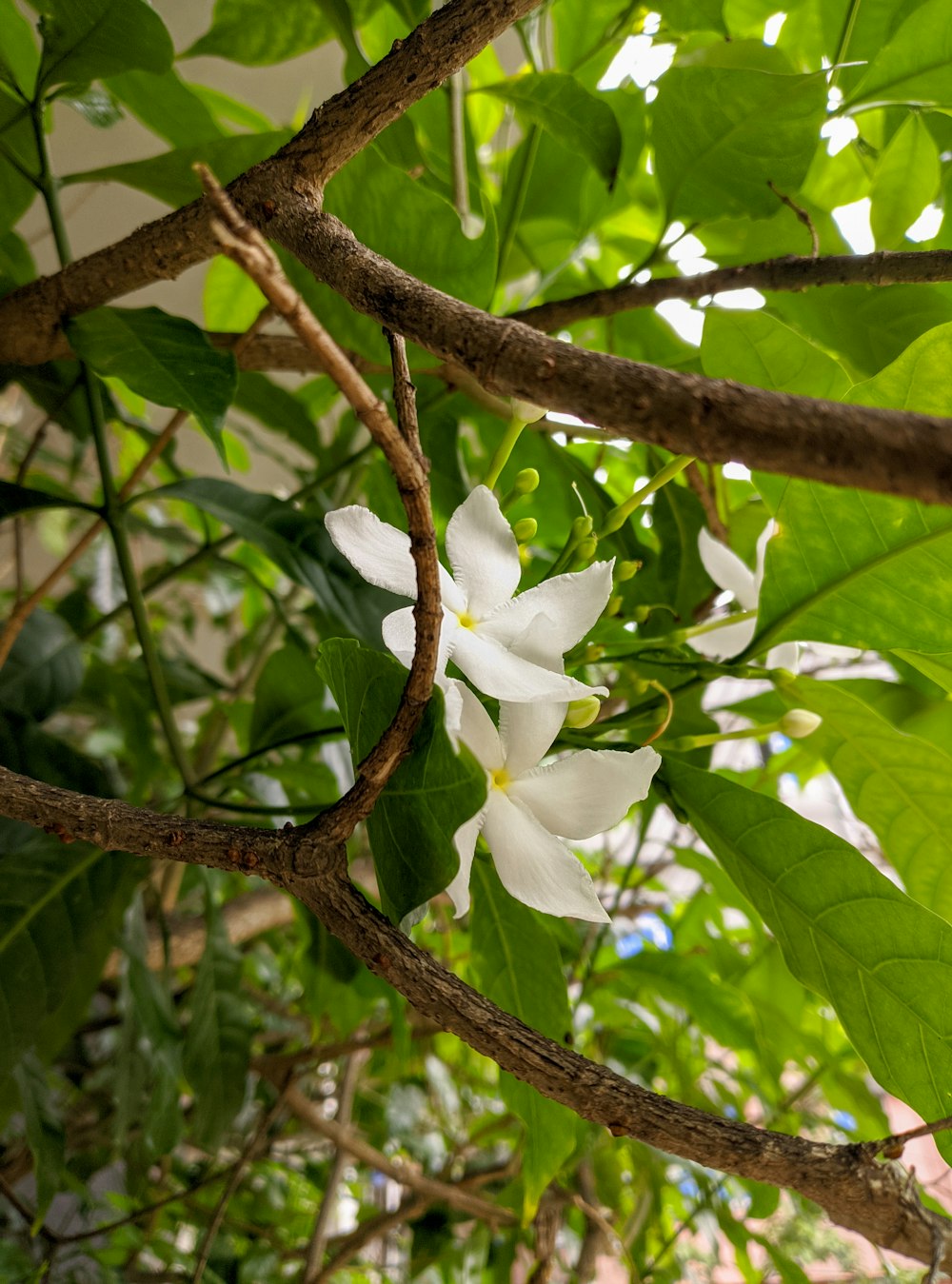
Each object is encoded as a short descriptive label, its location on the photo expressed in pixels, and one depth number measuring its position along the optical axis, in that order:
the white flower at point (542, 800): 0.28
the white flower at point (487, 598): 0.27
